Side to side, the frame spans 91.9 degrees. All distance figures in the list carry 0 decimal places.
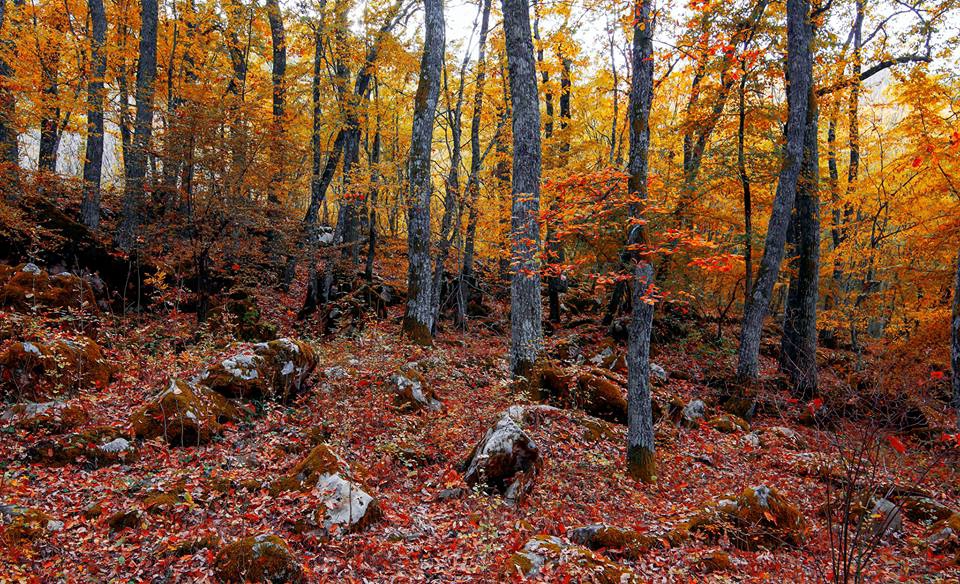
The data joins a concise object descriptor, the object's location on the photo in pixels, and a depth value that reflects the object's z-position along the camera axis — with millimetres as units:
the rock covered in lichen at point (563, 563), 4422
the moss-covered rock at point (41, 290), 8352
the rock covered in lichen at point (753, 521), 5773
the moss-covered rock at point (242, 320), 10758
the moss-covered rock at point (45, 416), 5957
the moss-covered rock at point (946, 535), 5879
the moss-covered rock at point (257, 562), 4035
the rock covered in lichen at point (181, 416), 6312
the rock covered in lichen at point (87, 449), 5594
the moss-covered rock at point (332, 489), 4984
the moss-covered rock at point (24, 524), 4203
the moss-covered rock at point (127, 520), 4615
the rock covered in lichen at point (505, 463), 6238
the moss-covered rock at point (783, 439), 10156
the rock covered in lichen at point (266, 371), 7488
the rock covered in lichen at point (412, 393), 8188
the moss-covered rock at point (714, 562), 5082
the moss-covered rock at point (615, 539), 5180
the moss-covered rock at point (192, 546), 4273
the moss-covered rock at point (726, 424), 10672
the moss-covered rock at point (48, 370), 6457
